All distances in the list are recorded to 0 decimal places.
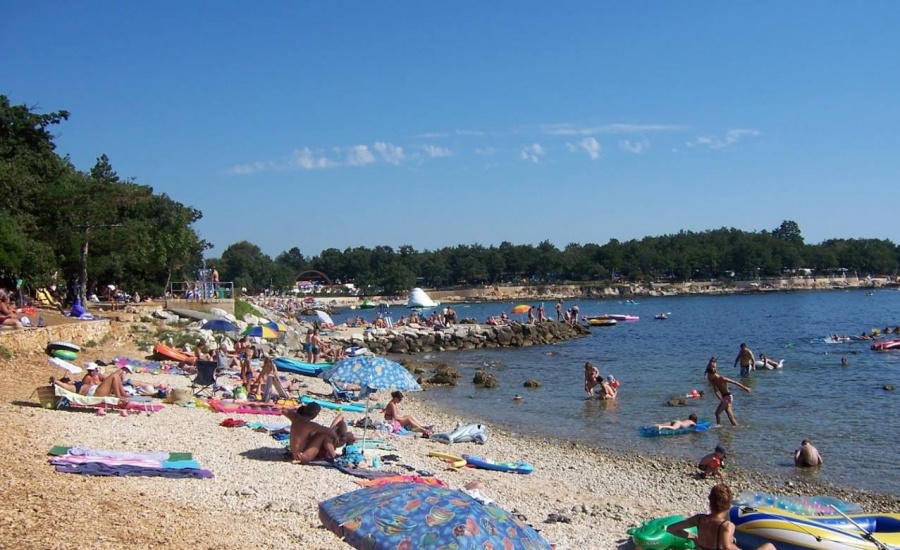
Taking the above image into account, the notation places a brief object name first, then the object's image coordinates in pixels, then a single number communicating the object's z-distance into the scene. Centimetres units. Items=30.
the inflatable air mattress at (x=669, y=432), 1734
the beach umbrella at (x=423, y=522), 553
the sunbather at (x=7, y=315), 1975
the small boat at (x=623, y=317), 6828
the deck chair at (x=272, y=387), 1883
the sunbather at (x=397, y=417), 1708
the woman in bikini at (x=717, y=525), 742
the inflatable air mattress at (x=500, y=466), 1366
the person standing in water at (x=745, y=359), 2655
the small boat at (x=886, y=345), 3600
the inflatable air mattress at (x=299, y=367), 2670
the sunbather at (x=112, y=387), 1505
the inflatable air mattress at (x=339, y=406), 1943
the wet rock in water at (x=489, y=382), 2658
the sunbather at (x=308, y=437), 1186
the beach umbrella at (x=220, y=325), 2723
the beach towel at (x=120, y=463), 955
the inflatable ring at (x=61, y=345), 2003
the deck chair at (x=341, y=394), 2108
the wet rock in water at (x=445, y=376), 2734
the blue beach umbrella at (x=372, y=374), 1348
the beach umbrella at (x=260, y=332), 2708
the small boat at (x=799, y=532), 827
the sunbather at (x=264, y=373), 1927
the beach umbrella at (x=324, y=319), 4825
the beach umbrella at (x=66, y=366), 1844
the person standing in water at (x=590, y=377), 2309
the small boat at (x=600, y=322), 6106
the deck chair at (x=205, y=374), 1845
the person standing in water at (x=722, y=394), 1837
